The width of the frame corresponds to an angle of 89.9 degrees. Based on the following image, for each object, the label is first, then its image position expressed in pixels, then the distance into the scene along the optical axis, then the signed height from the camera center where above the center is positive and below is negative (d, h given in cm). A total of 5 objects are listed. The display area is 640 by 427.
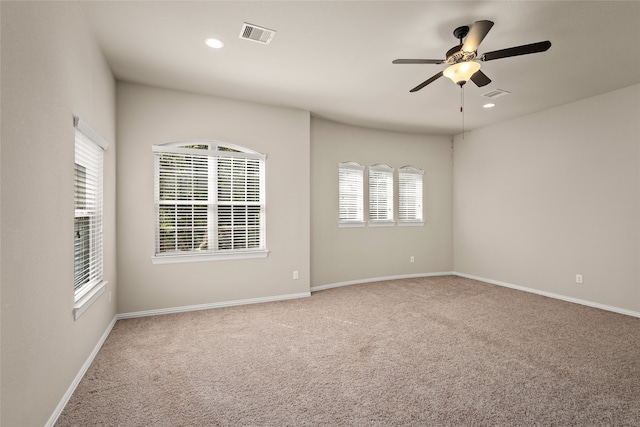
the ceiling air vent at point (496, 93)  429 +163
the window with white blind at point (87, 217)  265 -1
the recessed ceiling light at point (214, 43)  300 +164
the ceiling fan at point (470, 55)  235 +127
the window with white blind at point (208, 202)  418 +18
